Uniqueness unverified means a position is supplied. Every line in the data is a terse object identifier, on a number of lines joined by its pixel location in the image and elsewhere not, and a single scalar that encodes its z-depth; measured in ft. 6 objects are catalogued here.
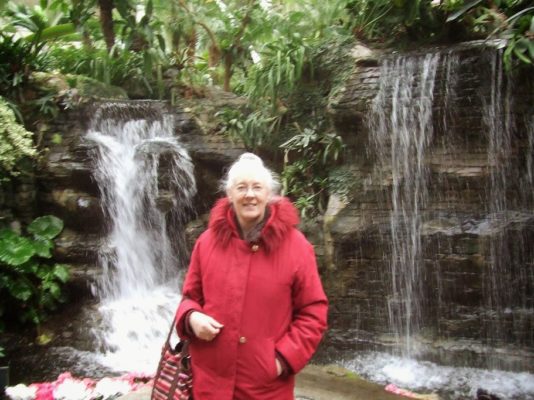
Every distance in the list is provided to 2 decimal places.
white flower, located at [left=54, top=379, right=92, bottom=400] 9.80
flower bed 9.84
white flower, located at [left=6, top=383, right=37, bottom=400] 9.77
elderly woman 5.88
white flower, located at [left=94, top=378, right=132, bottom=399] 10.16
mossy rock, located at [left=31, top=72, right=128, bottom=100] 25.21
